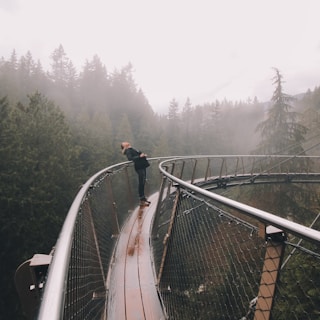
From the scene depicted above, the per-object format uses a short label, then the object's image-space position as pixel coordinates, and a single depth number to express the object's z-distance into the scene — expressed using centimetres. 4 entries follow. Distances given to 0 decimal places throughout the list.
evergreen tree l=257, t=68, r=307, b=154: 2112
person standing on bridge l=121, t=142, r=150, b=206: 706
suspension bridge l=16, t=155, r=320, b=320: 134
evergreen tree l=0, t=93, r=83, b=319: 1878
